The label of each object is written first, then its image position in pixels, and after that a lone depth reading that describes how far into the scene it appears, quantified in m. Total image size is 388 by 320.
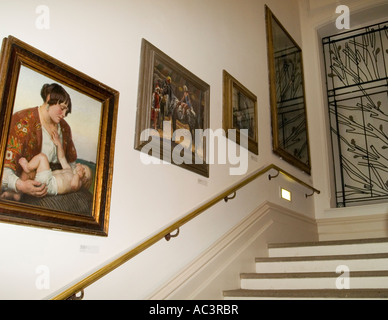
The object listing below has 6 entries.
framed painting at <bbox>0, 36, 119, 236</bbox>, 2.65
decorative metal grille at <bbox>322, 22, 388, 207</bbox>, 7.58
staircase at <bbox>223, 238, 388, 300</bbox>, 3.92
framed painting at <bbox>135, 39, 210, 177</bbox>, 3.81
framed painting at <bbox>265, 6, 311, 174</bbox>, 6.62
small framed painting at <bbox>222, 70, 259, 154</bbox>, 5.18
